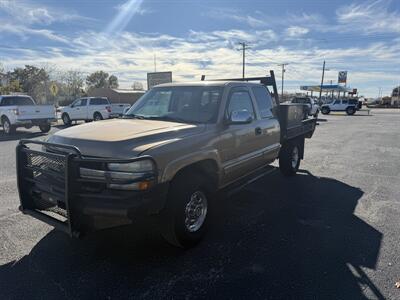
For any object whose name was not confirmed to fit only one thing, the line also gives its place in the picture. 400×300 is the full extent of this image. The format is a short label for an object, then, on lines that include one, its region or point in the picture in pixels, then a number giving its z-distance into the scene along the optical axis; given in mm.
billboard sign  25609
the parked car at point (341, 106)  37625
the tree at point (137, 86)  105494
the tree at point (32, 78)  76875
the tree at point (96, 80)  99688
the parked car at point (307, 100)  29325
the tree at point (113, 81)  103469
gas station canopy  69000
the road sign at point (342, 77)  73438
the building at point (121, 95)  58438
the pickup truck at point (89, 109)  21266
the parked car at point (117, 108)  21406
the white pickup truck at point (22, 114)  15133
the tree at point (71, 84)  87562
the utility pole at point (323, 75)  66650
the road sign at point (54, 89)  28234
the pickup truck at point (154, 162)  3092
